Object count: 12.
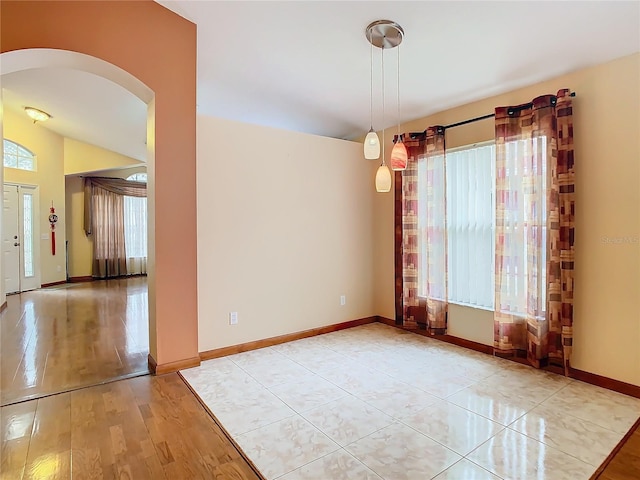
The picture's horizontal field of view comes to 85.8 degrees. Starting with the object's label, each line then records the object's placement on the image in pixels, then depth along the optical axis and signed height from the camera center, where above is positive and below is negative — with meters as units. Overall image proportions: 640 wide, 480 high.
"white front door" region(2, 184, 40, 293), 6.43 -0.04
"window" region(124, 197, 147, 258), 8.76 +0.23
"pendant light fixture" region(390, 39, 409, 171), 2.52 +0.56
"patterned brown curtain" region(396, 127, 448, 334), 3.77 -0.02
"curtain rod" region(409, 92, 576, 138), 3.05 +1.13
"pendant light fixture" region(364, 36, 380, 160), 2.46 +0.62
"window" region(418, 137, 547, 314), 3.02 +0.05
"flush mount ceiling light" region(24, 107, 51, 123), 5.81 +2.11
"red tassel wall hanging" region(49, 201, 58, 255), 7.26 +0.27
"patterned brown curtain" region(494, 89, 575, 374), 2.80 +0.01
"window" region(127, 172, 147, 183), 9.05 +1.54
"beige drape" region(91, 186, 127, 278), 8.23 +0.03
